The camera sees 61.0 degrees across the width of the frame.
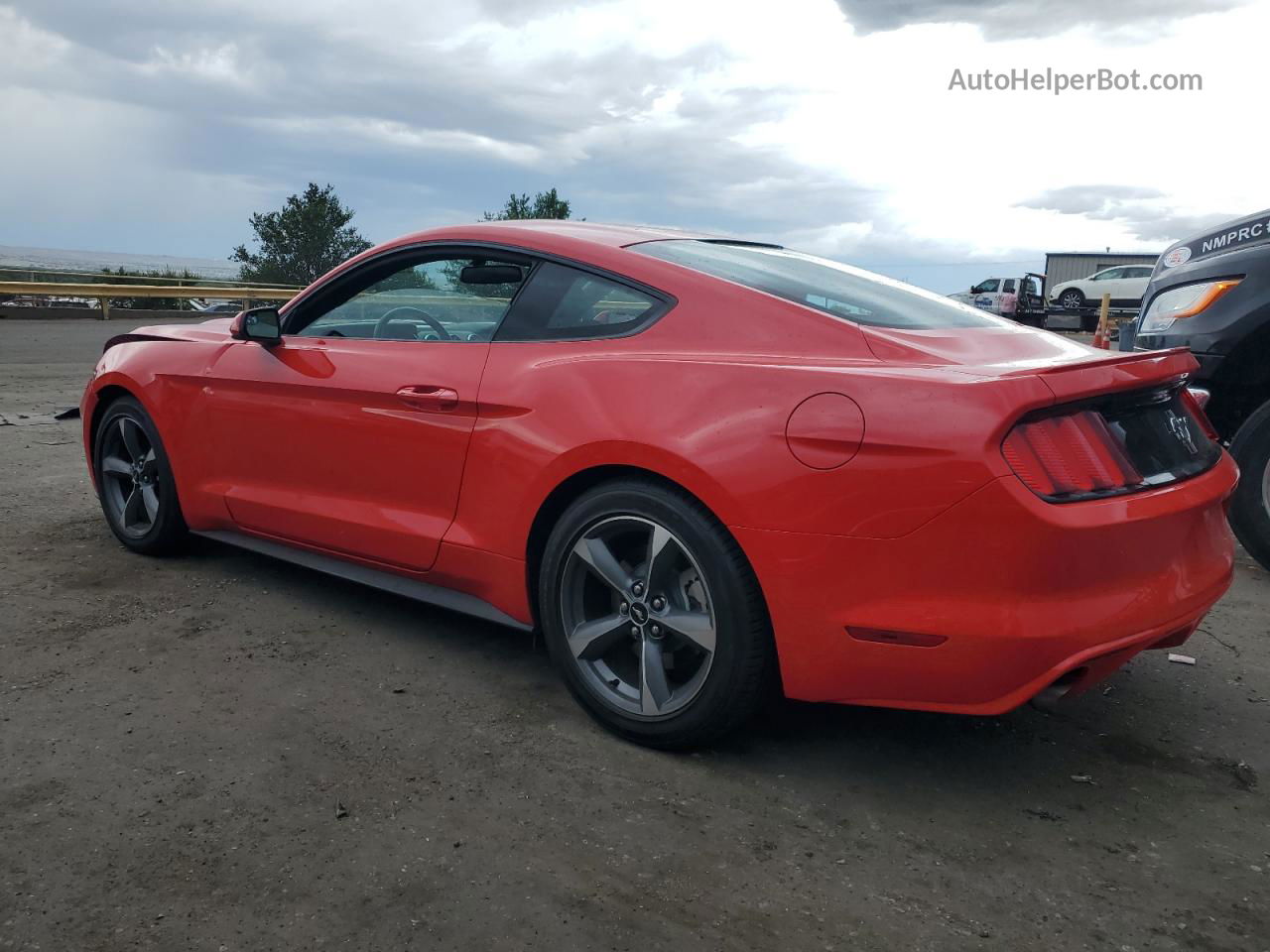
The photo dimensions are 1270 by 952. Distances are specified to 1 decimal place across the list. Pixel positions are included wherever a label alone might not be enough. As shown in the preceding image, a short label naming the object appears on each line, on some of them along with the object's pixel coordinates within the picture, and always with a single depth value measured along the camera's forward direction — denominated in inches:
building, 1911.9
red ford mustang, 95.9
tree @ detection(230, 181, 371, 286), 2935.5
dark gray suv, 182.7
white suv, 1456.7
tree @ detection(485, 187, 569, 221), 2878.7
